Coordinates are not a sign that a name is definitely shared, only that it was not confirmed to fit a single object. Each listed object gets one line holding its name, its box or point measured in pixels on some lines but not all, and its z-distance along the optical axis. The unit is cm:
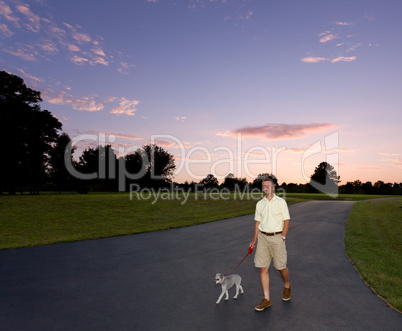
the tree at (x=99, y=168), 6399
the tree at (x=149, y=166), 6462
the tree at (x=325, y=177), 9065
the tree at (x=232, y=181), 9272
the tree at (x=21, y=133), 3300
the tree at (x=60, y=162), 5139
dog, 479
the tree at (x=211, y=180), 11088
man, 466
